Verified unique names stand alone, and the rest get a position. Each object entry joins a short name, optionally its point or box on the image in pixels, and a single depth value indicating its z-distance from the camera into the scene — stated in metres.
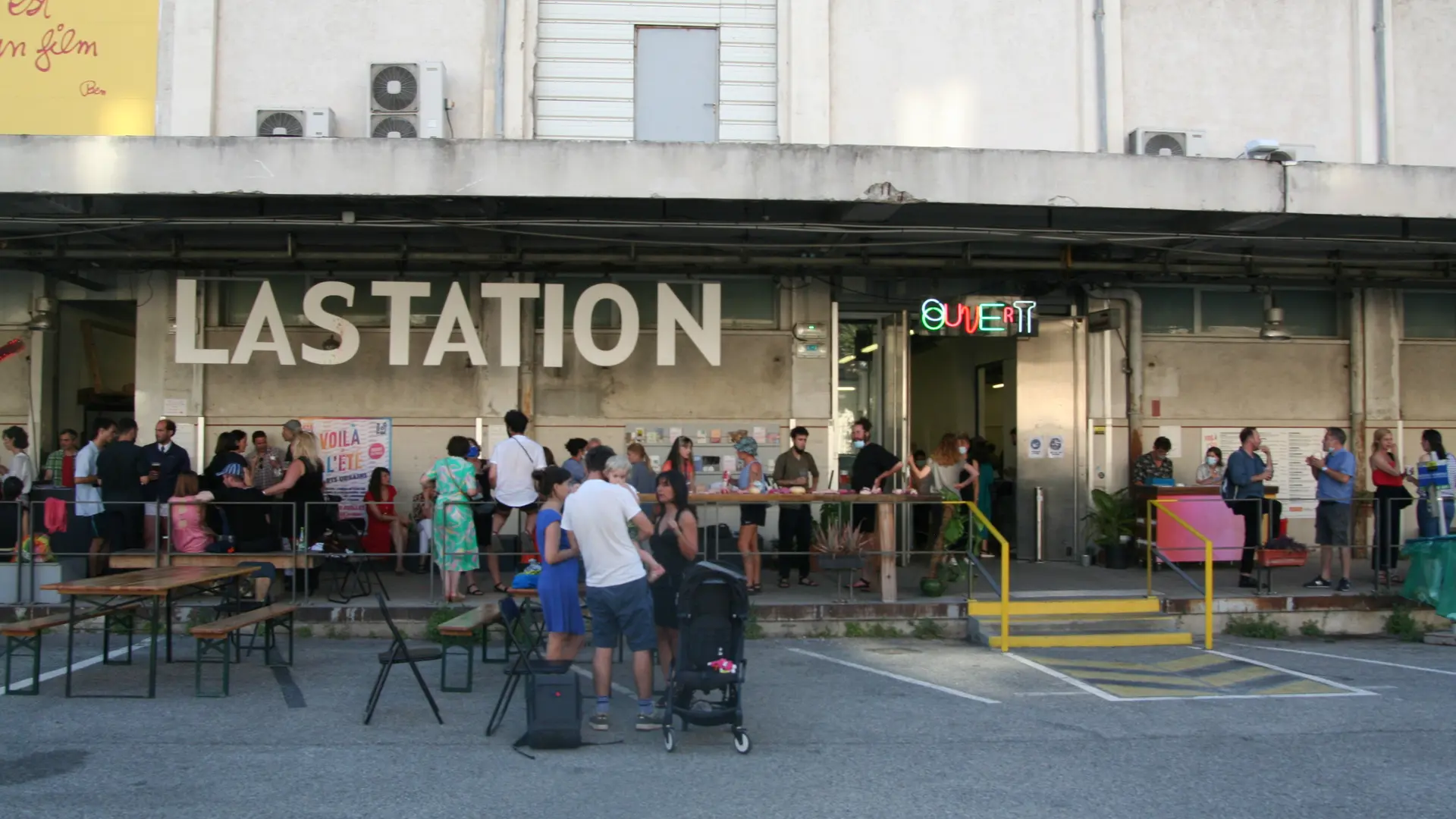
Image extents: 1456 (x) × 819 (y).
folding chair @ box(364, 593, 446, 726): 7.32
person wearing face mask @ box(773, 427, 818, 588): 12.95
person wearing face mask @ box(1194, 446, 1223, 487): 14.81
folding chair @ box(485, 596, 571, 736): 7.13
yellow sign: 14.11
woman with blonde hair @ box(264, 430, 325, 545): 11.89
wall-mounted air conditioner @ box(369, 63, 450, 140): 13.89
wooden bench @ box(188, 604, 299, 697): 7.80
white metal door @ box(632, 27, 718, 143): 14.61
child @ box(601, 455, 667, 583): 7.43
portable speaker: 6.98
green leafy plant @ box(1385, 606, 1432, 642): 11.68
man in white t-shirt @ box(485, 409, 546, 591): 11.80
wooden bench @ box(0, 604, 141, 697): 7.91
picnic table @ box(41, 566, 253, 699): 7.82
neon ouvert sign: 14.20
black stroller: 7.04
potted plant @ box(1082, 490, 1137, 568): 14.46
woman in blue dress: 7.50
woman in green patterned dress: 11.32
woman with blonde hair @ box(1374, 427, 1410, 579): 12.22
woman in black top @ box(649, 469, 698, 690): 7.75
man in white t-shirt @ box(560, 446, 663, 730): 7.29
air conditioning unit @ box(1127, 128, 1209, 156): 14.52
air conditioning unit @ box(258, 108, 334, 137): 13.68
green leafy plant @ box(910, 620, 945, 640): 11.30
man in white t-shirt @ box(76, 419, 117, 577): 11.58
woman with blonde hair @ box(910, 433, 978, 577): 12.19
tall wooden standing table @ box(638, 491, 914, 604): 11.38
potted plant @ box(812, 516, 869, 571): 11.45
